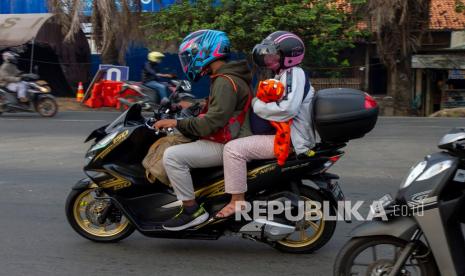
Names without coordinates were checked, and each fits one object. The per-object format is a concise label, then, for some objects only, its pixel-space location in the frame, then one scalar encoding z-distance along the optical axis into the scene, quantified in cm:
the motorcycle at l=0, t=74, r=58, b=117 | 1620
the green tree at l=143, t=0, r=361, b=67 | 2178
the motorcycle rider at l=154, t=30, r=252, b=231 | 470
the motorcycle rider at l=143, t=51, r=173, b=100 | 1627
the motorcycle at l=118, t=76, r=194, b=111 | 1627
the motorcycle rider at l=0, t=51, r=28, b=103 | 1612
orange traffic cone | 2302
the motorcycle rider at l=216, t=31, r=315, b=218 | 468
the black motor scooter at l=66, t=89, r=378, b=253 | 479
